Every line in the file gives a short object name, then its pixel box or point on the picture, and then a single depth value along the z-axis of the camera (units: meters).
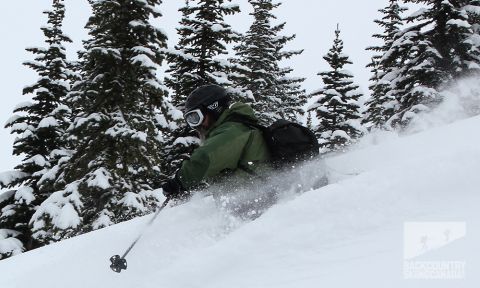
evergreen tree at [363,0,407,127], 22.10
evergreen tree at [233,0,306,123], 23.88
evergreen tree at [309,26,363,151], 23.41
